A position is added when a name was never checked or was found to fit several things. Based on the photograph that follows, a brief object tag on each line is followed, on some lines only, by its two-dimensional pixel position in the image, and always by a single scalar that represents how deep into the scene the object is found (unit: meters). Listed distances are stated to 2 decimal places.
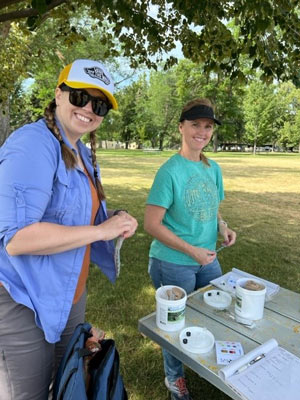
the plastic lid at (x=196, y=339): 1.48
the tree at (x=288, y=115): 50.84
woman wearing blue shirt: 1.19
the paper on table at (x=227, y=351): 1.41
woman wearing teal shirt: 2.11
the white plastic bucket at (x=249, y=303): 1.68
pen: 1.33
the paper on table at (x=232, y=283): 2.06
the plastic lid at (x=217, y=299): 1.88
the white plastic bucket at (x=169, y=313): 1.58
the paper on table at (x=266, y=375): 1.20
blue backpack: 1.25
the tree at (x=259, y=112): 43.25
